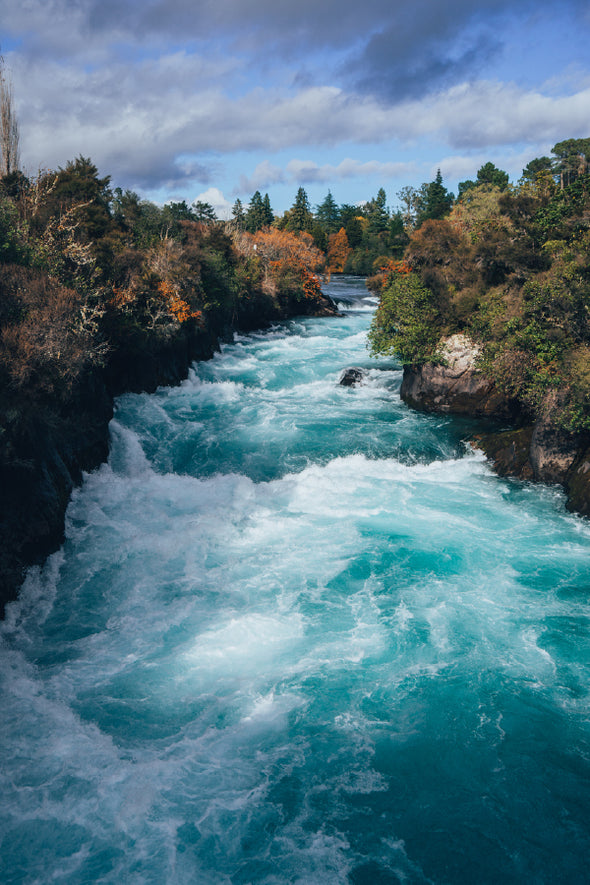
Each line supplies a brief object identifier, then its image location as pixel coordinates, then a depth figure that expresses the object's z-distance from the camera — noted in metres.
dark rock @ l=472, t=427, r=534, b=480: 16.81
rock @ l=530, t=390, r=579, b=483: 15.73
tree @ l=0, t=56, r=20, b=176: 38.75
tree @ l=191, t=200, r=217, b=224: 55.12
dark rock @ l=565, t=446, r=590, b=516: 14.58
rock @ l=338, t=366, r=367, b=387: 26.16
